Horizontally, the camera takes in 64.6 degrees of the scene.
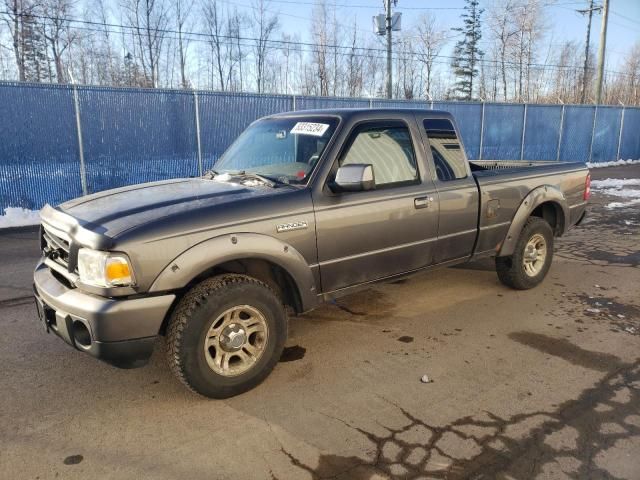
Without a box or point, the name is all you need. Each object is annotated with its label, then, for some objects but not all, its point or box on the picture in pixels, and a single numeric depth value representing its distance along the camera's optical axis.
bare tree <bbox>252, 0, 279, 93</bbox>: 40.28
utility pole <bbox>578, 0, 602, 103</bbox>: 33.10
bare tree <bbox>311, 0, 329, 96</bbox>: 40.16
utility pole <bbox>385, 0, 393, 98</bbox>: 21.08
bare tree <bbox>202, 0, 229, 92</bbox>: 39.19
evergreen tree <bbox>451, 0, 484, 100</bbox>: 53.88
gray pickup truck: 2.98
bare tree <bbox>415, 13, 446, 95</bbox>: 47.53
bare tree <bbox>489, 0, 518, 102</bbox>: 47.34
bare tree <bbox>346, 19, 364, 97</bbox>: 41.41
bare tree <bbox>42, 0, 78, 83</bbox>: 33.09
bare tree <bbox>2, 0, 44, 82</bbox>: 33.03
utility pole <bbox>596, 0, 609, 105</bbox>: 25.94
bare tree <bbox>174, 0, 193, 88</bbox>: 37.19
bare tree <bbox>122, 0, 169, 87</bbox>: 35.88
